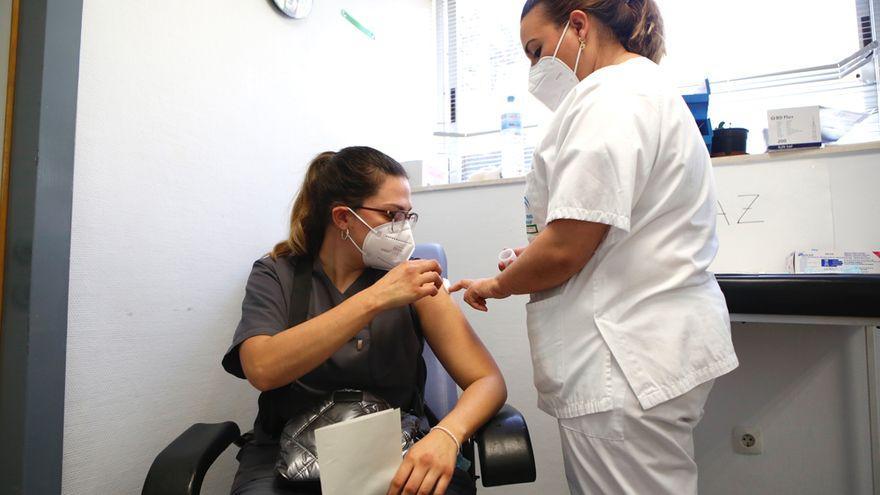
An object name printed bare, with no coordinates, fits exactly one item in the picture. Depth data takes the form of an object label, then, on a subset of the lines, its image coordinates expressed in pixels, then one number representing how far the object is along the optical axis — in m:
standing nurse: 0.79
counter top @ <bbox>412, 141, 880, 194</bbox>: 1.39
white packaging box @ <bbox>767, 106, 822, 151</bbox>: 1.43
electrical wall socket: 1.55
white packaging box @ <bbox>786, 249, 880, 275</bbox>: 1.34
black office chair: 0.75
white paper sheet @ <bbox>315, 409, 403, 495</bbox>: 0.73
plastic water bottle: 2.04
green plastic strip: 1.99
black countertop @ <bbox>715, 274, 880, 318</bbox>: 1.06
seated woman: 0.94
